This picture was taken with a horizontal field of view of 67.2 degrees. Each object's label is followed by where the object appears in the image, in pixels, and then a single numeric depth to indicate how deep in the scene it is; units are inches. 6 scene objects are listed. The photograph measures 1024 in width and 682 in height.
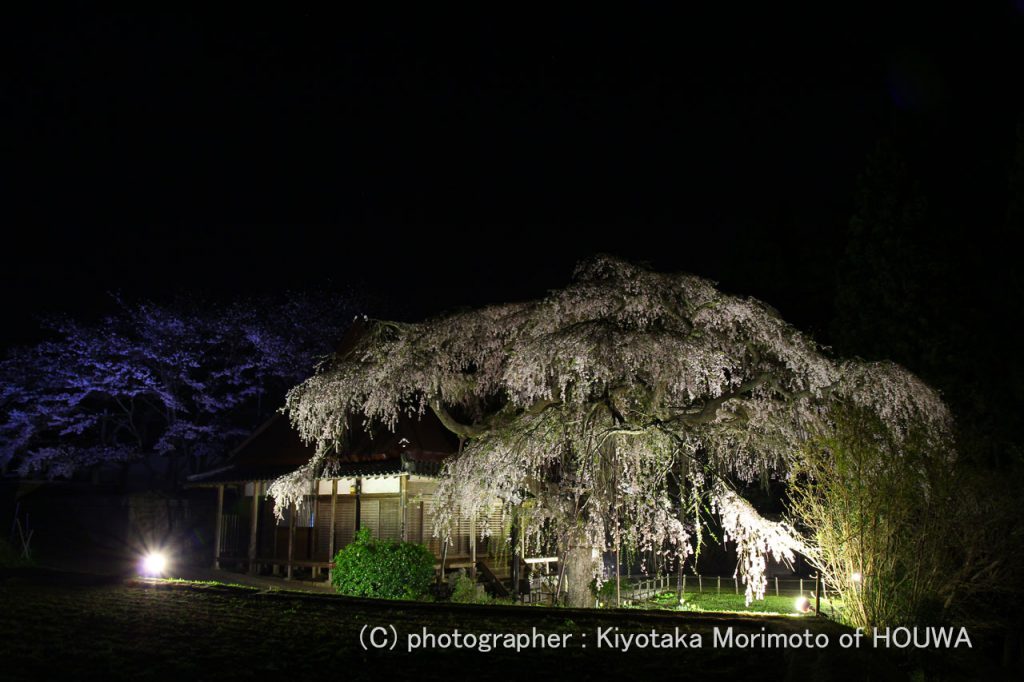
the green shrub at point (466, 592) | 562.6
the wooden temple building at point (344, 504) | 641.6
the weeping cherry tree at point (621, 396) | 422.6
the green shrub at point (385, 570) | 502.0
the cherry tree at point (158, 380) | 997.2
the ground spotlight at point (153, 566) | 676.7
